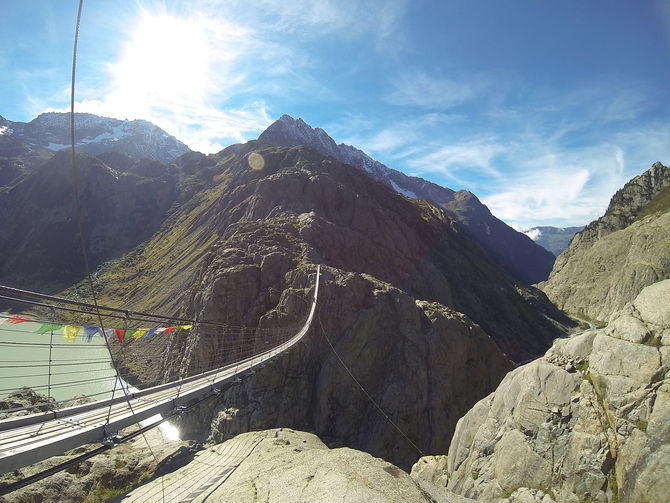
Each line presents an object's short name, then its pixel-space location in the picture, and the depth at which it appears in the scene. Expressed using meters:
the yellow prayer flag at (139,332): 10.45
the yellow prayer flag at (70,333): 8.27
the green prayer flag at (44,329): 7.21
